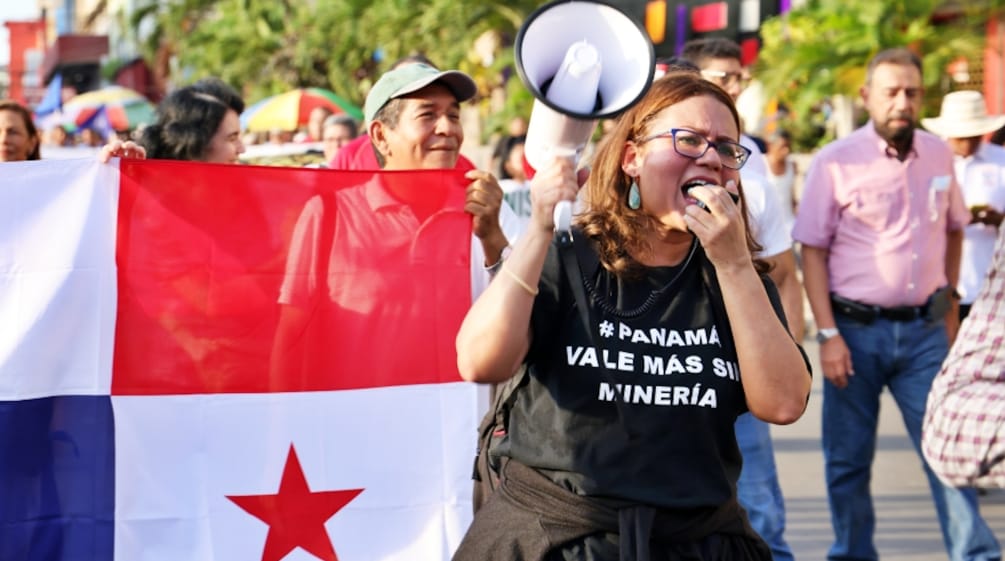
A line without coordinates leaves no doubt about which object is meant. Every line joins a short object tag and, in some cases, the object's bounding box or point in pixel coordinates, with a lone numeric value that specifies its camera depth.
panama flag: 4.31
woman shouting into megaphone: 2.90
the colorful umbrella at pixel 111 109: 27.23
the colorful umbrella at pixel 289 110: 16.95
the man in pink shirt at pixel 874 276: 6.07
